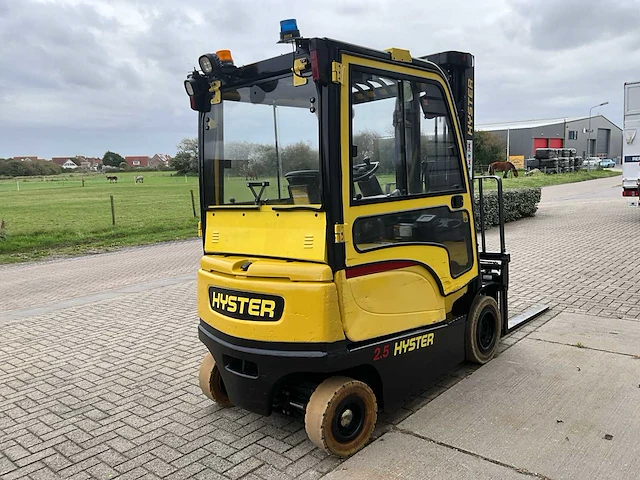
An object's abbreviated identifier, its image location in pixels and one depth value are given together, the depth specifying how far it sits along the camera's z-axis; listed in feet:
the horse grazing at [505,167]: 139.33
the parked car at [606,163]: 204.52
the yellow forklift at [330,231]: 10.71
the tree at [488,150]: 191.08
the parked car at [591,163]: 177.21
